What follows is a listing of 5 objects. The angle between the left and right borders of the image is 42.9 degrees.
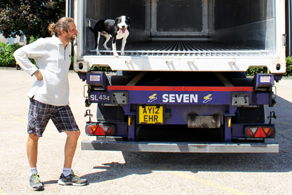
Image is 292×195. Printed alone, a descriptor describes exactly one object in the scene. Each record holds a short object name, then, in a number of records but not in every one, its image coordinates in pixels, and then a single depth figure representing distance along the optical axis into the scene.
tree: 19.38
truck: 4.28
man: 3.83
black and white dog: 4.56
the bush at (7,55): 20.22
